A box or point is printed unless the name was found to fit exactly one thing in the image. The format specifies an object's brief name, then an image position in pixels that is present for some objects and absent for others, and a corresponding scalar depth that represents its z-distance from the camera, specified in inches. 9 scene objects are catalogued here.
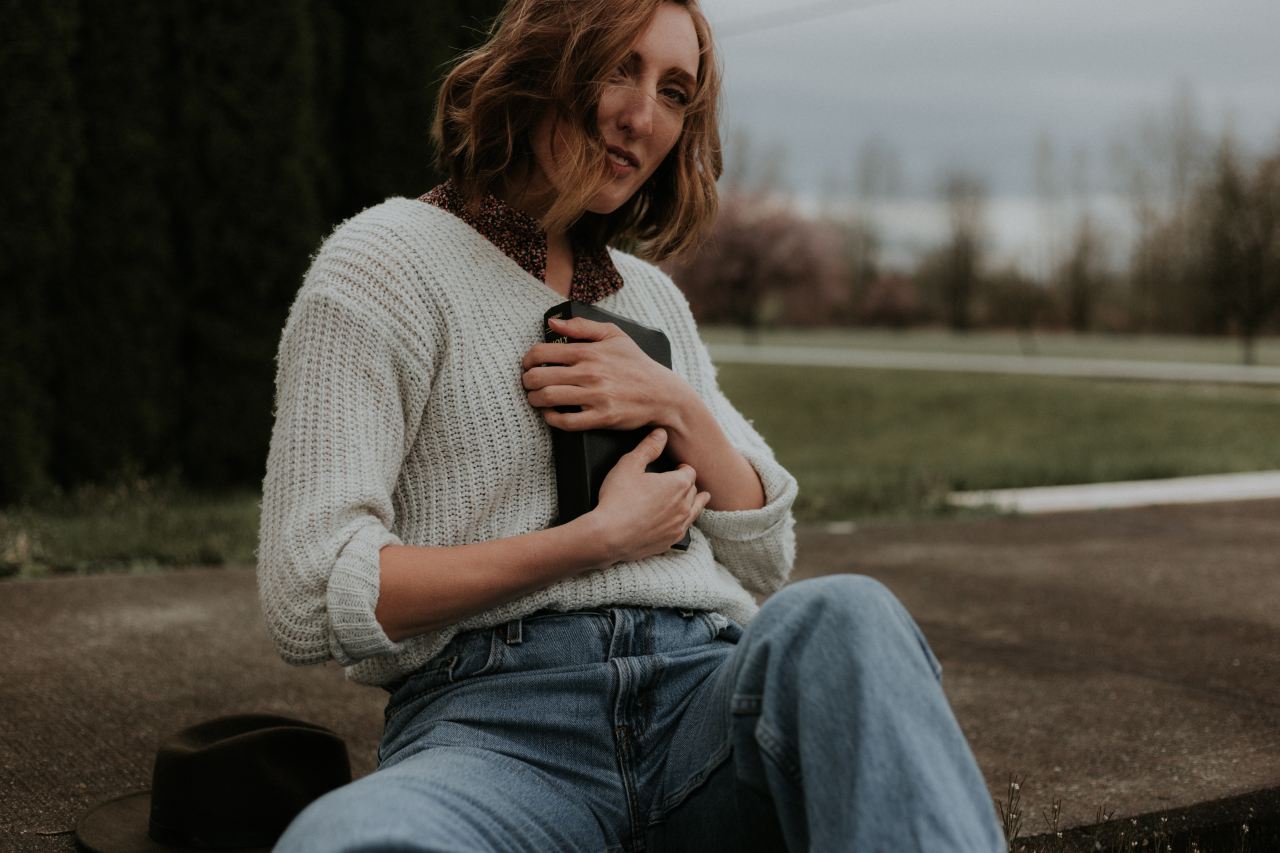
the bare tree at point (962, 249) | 1669.5
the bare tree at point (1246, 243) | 813.2
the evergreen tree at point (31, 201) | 239.3
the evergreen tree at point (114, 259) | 256.8
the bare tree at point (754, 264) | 1382.9
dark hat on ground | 80.8
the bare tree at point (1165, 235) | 1459.2
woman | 58.1
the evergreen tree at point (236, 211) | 272.4
